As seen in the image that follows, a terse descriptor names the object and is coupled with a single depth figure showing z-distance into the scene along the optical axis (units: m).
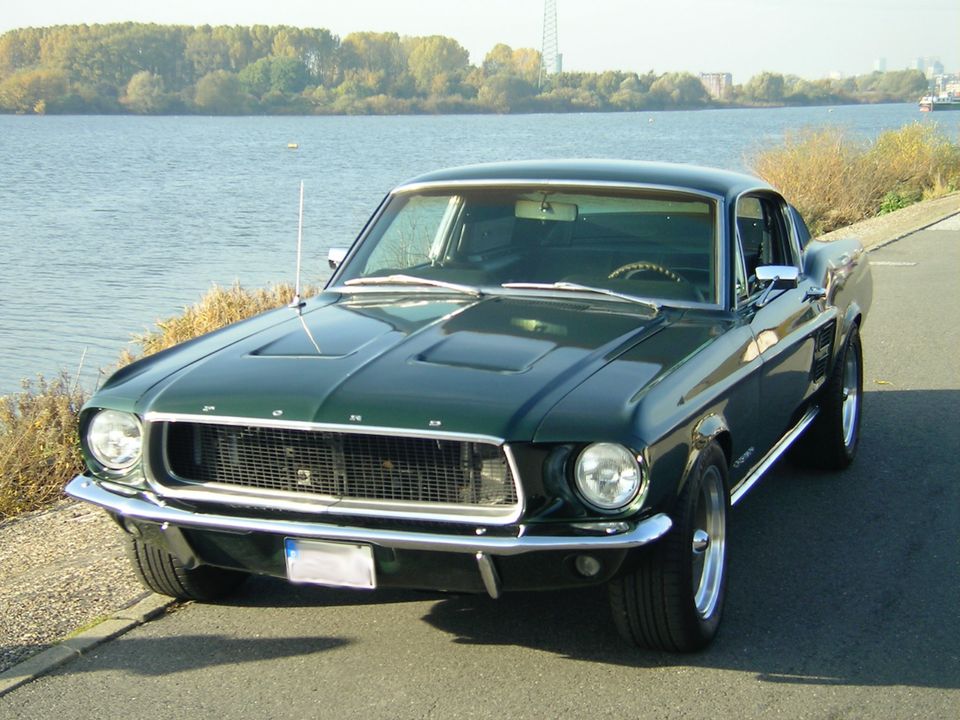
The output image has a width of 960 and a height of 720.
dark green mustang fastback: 4.09
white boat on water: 88.17
